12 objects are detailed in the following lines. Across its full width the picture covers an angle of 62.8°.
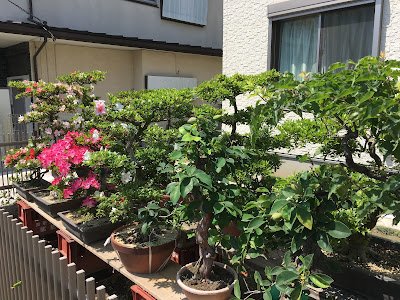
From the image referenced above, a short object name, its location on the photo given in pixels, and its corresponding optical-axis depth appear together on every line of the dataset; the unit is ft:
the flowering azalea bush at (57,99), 14.10
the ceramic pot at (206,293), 6.54
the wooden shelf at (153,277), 7.35
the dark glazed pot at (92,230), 9.71
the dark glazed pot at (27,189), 14.37
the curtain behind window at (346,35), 16.74
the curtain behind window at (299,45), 19.19
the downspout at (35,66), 25.07
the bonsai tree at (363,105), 4.02
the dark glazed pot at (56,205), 12.05
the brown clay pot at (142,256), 7.82
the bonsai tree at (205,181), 5.93
